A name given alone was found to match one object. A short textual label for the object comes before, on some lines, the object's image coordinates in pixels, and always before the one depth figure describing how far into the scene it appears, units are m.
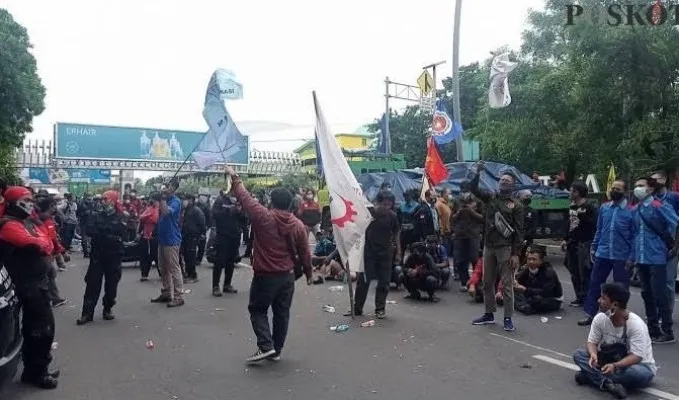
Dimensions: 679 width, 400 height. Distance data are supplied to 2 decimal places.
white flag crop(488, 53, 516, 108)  14.52
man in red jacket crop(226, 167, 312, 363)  6.01
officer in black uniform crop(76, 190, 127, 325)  7.93
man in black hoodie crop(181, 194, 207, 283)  11.27
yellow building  55.63
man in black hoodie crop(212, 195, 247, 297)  10.08
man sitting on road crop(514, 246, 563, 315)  8.44
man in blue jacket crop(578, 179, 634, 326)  7.25
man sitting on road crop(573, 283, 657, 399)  5.12
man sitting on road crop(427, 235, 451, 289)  10.39
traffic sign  22.70
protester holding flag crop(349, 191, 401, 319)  8.12
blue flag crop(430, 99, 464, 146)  14.16
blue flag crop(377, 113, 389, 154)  25.94
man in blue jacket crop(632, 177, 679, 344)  6.88
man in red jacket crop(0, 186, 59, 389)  5.24
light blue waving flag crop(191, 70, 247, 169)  7.28
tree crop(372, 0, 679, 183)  14.38
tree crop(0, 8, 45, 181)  14.42
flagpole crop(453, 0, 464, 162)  17.72
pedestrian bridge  30.77
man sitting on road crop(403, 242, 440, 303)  9.44
